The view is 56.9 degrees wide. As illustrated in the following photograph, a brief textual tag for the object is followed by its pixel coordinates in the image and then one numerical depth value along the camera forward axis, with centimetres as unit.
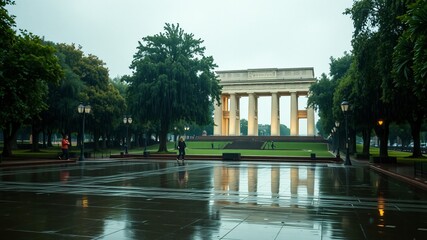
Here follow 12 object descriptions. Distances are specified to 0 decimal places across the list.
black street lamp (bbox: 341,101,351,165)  3169
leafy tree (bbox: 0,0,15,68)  2447
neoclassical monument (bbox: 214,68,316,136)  9662
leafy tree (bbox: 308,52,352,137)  5931
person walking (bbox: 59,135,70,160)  3310
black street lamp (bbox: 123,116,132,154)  4619
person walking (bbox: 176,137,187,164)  3073
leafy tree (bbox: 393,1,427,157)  1432
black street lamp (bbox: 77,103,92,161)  3499
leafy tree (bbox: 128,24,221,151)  4797
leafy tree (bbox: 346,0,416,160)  2366
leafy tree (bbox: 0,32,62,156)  2731
